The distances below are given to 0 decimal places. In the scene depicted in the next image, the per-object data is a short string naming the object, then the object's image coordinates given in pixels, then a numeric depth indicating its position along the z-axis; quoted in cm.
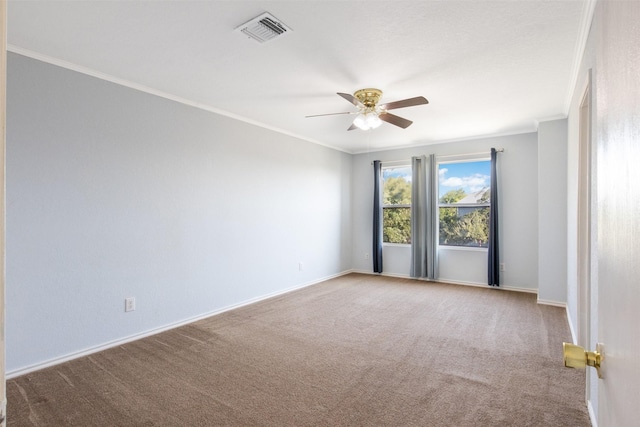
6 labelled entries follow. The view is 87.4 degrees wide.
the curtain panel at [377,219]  639
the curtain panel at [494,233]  526
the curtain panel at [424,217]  584
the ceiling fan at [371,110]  331
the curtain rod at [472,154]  531
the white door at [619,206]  46
